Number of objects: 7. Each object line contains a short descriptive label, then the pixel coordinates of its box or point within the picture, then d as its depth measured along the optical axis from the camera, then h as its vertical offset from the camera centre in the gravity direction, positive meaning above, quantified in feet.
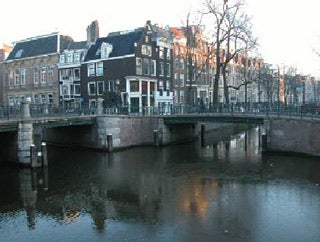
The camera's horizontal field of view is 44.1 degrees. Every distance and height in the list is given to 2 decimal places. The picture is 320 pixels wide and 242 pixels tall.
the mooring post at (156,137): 142.20 -10.99
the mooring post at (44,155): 101.60 -12.14
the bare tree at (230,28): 154.20 +30.62
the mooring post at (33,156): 98.73 -11.95
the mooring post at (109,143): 128.36 -11.67
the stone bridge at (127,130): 101.70 -7.53
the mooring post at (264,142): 119.24 -11.21
